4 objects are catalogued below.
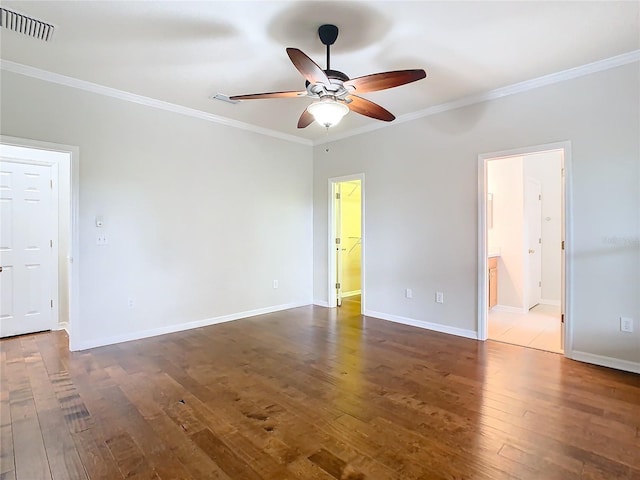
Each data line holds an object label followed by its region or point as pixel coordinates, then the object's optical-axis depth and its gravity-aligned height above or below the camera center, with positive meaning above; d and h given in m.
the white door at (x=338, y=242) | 5.63 -0.08
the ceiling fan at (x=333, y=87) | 2.24 +1.08
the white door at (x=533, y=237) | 5.38 -0.02
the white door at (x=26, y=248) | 4.10 -0.11
